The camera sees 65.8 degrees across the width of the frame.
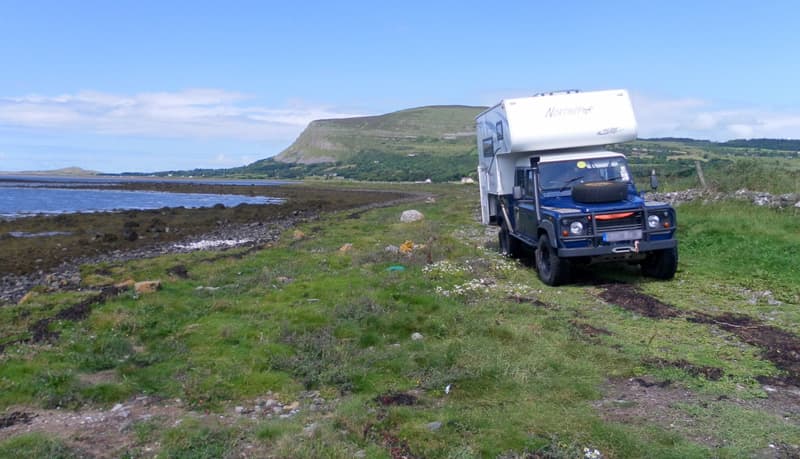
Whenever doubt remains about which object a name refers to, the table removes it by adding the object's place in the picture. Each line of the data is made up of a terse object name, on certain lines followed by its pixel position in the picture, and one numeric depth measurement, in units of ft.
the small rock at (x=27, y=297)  45.99
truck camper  39.19
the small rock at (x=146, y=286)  42.47
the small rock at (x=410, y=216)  101.89
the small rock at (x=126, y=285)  45.93
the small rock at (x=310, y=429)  19.19
